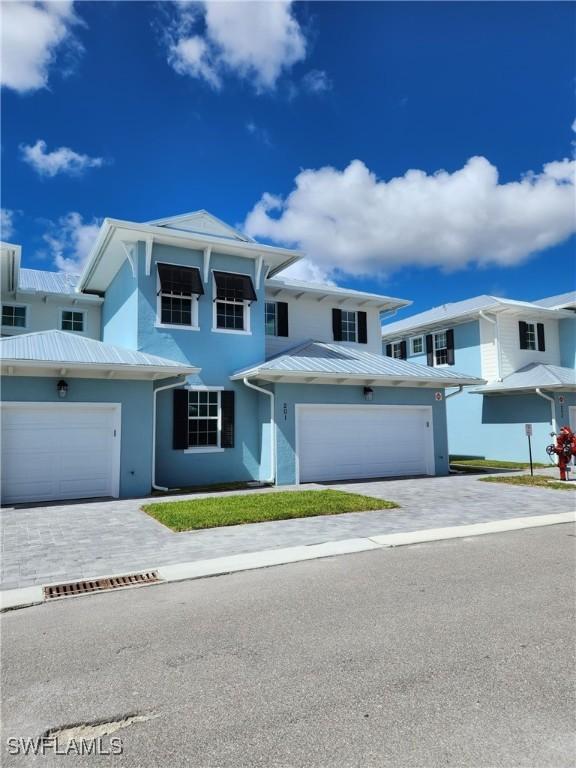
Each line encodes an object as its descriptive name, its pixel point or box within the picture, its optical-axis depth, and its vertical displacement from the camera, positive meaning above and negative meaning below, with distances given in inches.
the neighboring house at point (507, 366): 804.0 +103.8
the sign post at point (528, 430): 590.9 -7.2
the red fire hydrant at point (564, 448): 602.2 -30.2
